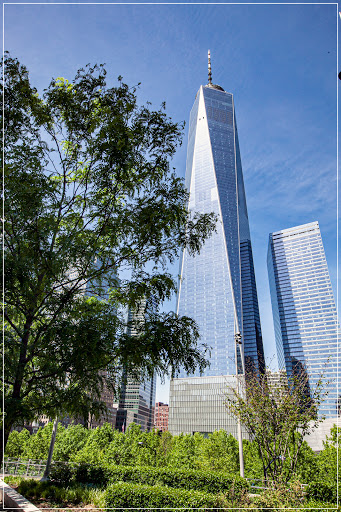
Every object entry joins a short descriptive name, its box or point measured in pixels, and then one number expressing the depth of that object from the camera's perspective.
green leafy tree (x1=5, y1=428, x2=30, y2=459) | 28.27
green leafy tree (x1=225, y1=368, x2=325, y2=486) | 11.76
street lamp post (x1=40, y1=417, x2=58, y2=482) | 13.74
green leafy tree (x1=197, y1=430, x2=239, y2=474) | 24.64
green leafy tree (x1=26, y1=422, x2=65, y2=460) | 26.56
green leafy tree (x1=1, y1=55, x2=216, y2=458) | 5.92
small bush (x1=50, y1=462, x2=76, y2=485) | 14.30
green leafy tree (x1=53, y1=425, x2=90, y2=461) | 25.09
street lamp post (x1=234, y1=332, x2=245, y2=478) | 14.49
